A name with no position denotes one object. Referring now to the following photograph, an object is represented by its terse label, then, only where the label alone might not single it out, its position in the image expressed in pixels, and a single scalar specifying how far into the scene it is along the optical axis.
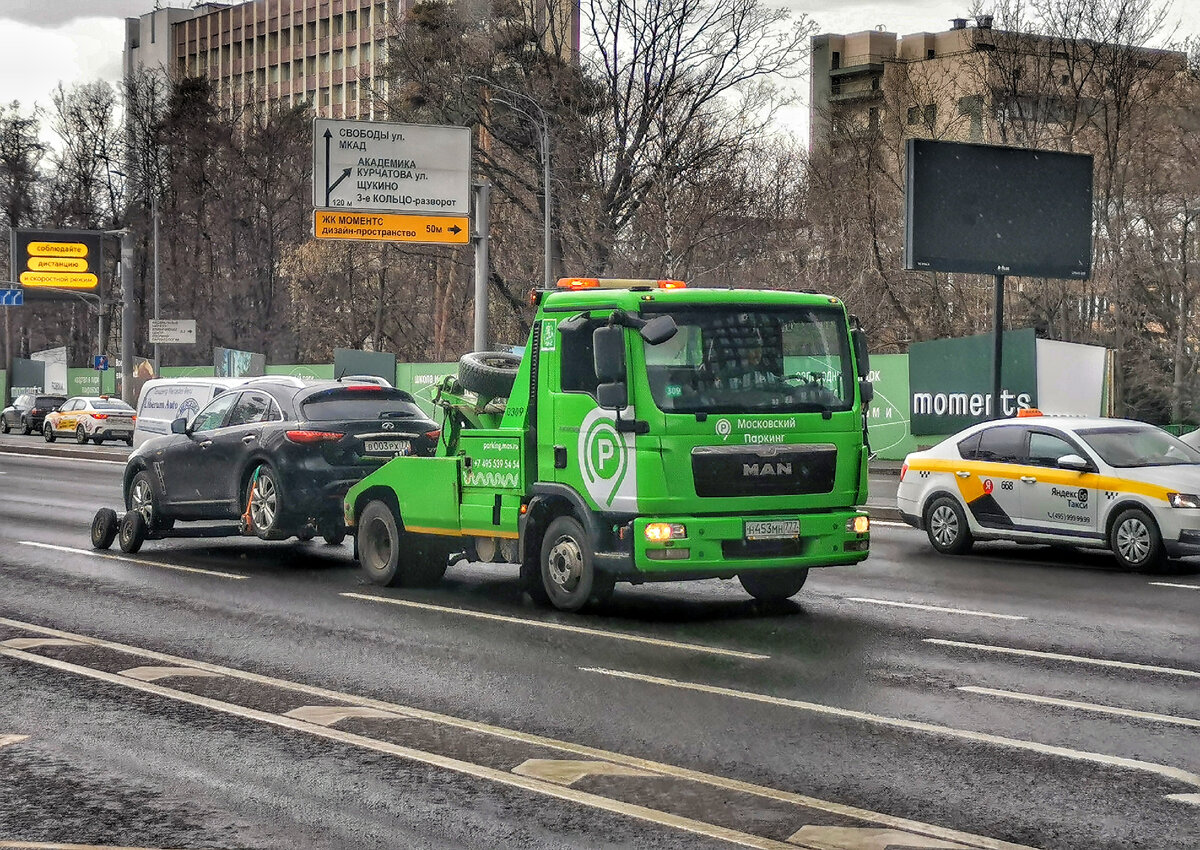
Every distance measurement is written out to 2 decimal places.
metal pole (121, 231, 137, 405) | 58.53
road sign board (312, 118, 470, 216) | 36.56
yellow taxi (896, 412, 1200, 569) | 15.27
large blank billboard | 26.31
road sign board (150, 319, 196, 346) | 61.47
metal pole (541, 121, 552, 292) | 37.82
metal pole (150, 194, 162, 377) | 67.32
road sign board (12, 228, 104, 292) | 70.81
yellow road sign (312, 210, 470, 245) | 36.84
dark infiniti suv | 15.85
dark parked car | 59.59
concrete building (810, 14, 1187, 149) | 42.84
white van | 32.41
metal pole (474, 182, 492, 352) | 35.38
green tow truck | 11.70
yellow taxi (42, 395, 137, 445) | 51.88
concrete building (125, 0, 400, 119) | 129.50
